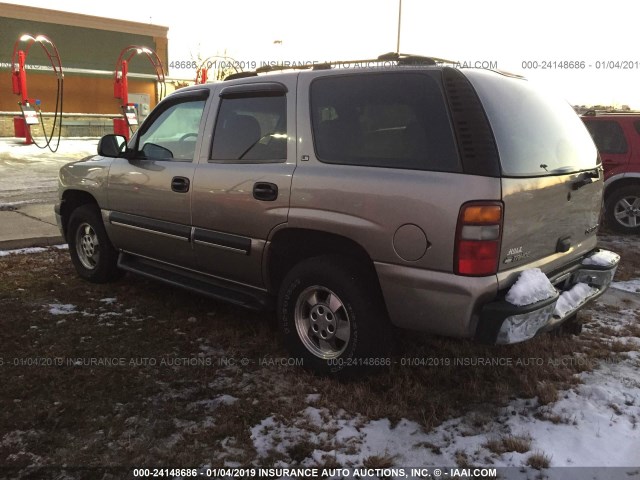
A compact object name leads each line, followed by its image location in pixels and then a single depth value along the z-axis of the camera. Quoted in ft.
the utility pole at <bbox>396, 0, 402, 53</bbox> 68.08
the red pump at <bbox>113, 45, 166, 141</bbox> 59.31
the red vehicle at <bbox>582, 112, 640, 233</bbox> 25.84
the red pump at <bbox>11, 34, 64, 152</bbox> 52.42
